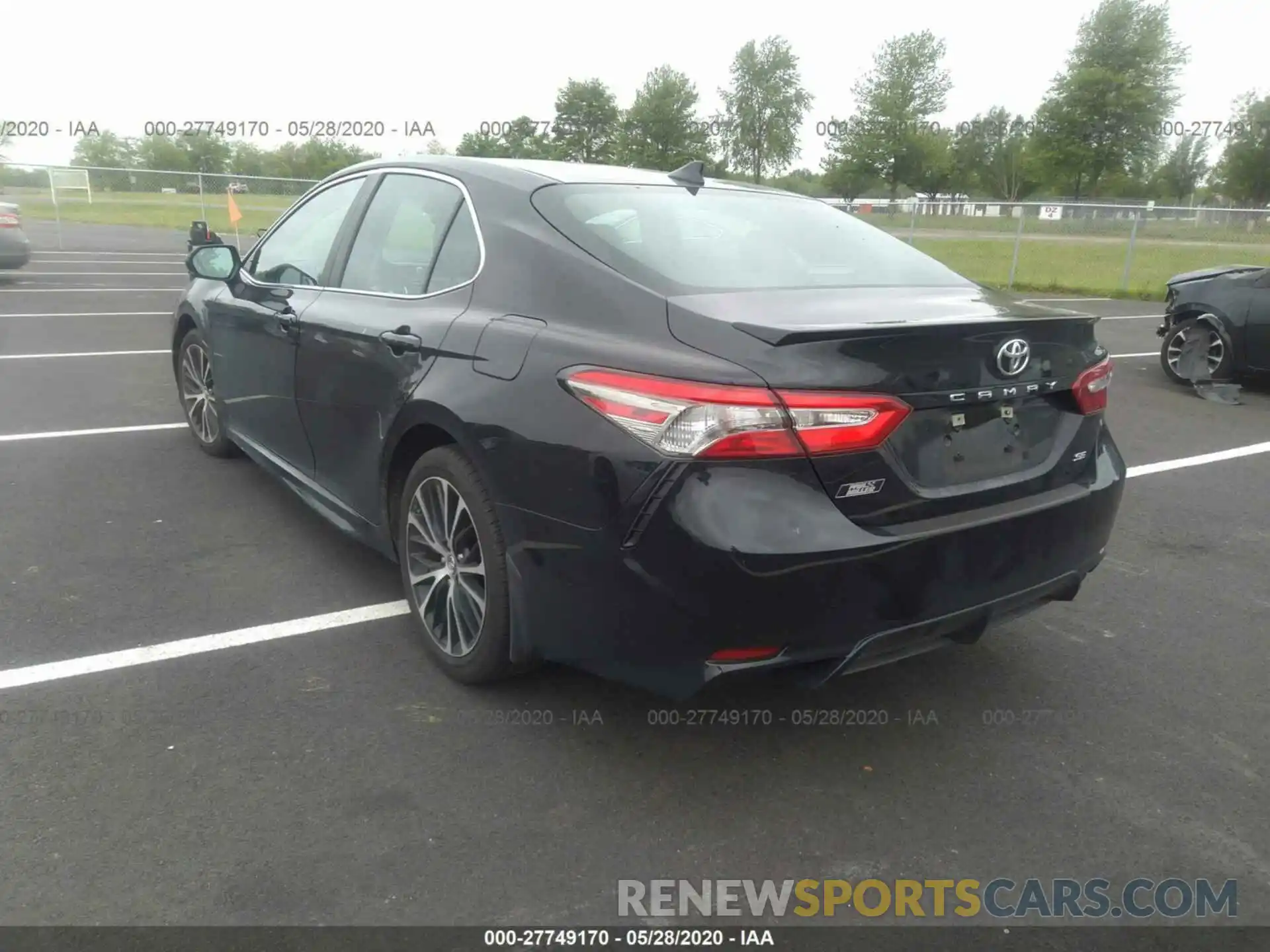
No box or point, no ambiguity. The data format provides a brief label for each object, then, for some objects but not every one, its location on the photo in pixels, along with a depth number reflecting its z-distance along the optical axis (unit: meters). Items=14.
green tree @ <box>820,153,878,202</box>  60.81
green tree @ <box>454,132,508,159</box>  54.16
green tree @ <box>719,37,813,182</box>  62.81
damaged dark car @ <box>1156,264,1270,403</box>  8.52
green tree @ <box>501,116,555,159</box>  55.34
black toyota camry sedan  2.37
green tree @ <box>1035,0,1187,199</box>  49.66
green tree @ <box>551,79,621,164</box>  63.56
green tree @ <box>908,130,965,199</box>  61.12
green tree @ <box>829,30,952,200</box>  60.41
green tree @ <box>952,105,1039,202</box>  70.25
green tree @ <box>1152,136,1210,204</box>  63.56
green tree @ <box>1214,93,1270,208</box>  53.91
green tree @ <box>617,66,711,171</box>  57.47
